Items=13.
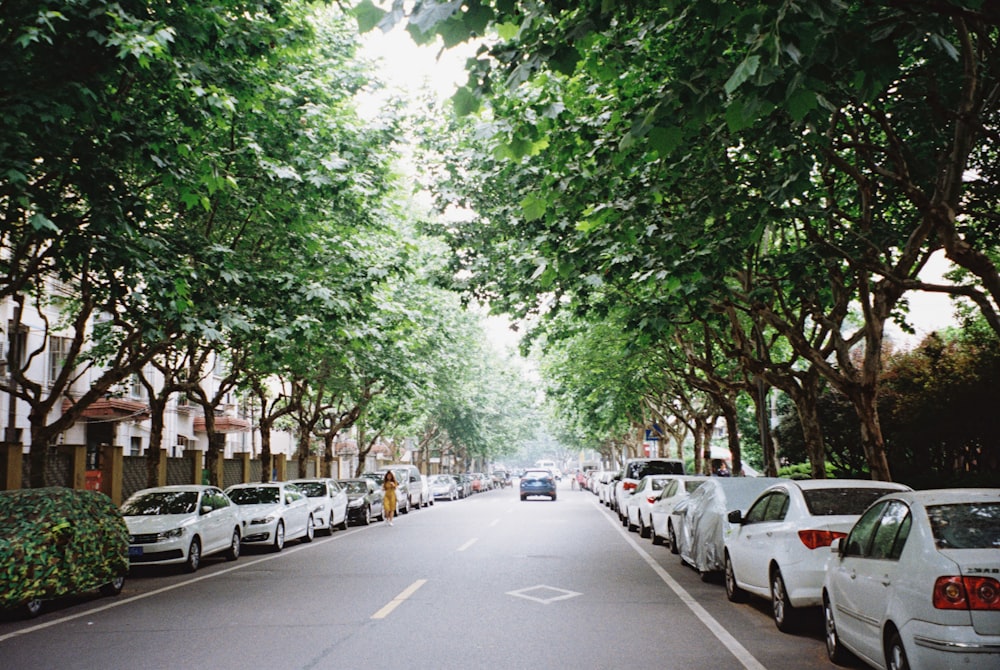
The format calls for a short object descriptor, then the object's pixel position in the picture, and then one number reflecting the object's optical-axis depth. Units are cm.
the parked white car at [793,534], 849
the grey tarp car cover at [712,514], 1234
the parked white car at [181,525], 1456
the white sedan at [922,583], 519
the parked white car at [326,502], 2320
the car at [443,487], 4712
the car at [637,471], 2596
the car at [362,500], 2753
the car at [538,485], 4369
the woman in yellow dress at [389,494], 2692
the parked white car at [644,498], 2030
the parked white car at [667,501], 1712
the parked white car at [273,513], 1873
